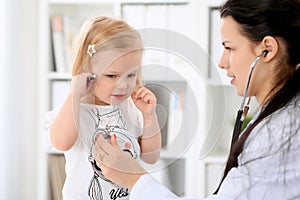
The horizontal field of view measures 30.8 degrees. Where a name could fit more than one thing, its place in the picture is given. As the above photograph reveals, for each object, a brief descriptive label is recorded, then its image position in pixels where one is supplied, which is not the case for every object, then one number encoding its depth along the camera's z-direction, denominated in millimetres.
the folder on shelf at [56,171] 2598
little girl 931
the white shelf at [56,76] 2553
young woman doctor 904
